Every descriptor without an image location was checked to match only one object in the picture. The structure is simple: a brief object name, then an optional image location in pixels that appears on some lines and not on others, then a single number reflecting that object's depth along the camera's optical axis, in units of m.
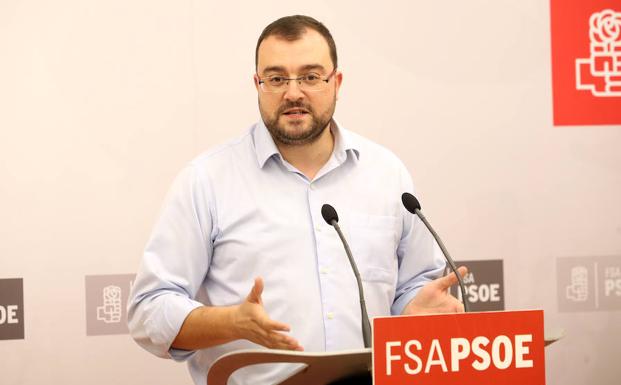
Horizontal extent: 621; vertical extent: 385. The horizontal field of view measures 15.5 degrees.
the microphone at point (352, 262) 3.63
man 3.92
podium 3.46
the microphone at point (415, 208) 3.68
